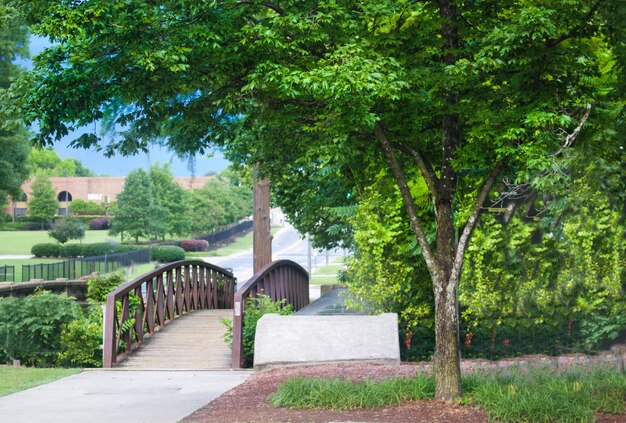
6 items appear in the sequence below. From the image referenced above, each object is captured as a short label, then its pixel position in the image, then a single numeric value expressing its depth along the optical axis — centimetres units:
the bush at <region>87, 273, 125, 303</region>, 2425
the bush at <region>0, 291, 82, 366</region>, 1667
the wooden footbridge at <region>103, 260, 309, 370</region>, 1582
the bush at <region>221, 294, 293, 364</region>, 1609
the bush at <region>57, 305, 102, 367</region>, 1633
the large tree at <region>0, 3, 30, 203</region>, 3812
